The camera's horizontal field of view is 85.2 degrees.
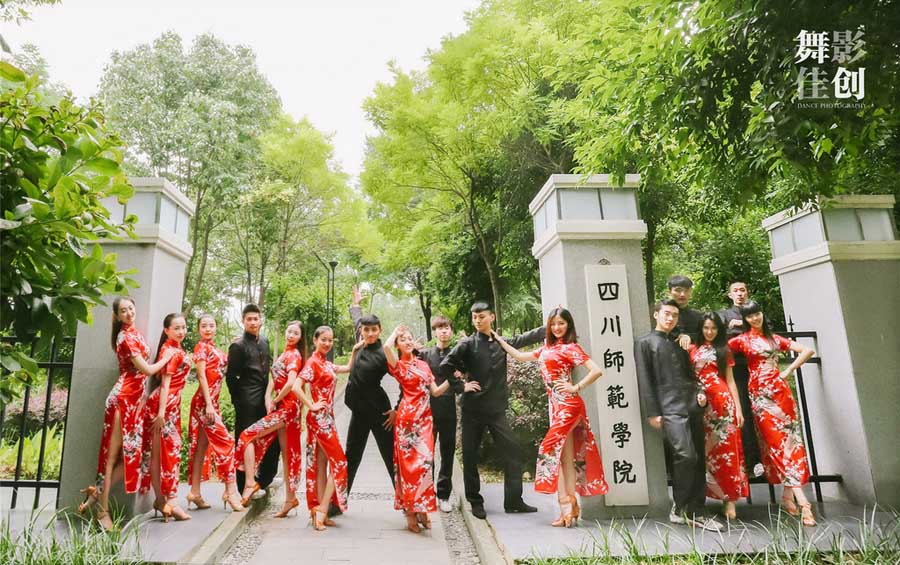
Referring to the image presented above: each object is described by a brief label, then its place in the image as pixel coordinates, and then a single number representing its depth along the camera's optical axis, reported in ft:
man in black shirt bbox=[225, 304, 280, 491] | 15.10
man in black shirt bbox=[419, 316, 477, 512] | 15.08
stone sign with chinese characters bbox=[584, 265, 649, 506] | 13.70
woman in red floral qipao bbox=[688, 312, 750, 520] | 13.14
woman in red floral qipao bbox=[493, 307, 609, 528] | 12.92
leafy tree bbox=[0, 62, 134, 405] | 5.74
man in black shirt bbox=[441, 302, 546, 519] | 14.19
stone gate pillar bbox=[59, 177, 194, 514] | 13.44
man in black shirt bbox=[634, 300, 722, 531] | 12.73
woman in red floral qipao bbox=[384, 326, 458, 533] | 13.05
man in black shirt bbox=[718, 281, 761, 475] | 15.12
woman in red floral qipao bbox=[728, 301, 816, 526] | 13.14
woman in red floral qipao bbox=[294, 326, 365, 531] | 13.58
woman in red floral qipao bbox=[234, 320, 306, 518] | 14.38
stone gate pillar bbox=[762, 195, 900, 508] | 14.33
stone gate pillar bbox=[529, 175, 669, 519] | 13.75
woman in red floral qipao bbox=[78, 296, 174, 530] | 12.64
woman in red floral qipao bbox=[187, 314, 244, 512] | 13.97
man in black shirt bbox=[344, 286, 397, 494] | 14.44
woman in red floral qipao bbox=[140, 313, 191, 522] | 13.12
